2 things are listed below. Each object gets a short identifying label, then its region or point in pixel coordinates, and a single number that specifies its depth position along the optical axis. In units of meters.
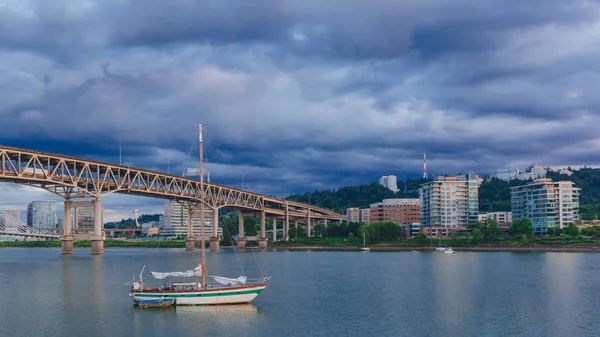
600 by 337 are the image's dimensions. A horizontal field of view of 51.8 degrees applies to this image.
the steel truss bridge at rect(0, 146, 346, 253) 120.88
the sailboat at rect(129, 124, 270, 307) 56.41
